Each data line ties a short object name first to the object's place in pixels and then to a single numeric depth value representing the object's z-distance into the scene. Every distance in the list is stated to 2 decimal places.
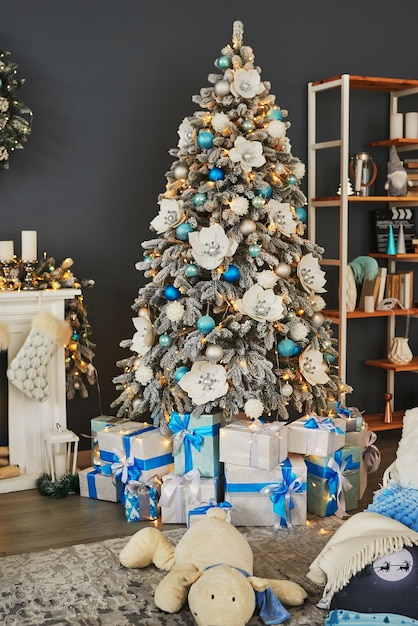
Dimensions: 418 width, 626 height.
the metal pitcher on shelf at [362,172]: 5.05
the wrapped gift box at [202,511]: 3.49
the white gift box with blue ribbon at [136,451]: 3.83
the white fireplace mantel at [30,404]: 4.11
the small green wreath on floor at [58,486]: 4.05
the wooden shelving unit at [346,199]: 4.82
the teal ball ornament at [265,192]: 3.86
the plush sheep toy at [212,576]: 2.61
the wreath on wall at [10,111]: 4.05
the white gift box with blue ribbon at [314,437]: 3.69
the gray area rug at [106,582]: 2.80
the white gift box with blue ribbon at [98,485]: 3.97
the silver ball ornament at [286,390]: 3.82
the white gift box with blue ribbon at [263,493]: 3.62
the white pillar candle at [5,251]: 4.09
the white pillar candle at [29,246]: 4.09
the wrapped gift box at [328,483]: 3.74
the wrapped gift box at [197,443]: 3.74
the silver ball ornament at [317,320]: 3.99
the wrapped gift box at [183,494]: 3.67
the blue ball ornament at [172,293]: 3.87
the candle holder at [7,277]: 4.07
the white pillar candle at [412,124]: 5.20
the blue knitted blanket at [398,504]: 2.69
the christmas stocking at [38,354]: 4.01
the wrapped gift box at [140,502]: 3.72
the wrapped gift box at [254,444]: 3.58
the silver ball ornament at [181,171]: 3.95
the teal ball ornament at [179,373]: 3.80
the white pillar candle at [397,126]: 5.20
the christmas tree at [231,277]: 3.77
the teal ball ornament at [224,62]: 3.91
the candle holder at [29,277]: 4.10
